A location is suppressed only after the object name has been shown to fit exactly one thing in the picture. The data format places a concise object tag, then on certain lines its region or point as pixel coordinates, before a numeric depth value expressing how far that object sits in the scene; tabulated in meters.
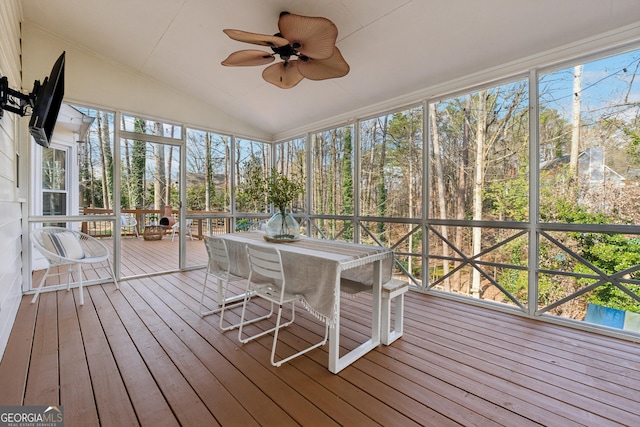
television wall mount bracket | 1.78
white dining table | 1.85
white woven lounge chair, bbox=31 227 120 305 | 3.04
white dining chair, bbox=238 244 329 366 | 2.00
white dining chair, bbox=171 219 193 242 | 4.65
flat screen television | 1.81
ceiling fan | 1.90
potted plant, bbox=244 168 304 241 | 2.51
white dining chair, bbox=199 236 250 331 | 2.58
